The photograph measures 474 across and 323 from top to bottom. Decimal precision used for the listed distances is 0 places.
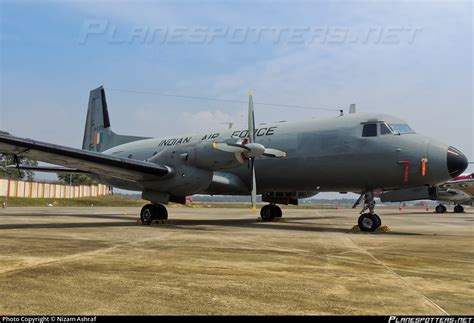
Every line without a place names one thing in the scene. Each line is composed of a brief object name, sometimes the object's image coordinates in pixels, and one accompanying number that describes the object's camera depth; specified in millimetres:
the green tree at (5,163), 75825
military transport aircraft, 13195
